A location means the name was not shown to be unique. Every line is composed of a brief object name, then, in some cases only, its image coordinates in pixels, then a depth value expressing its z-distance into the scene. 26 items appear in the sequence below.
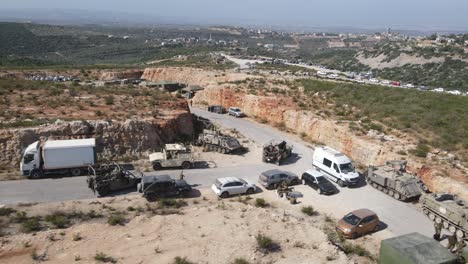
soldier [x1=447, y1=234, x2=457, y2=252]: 21.24
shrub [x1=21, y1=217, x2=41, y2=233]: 21.47
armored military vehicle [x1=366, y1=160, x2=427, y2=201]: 27.89
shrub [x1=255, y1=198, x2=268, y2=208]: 26.80
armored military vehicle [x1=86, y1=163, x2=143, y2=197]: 26.52
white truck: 28.02
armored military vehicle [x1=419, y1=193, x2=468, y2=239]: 23.22
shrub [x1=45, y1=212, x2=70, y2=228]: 22.19
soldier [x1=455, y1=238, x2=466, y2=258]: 19.80
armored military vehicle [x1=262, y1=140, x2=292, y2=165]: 34.88
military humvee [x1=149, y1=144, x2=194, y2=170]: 31.69
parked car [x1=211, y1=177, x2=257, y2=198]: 27.75
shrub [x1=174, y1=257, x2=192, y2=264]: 18.84
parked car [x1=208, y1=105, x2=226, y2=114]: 53.53
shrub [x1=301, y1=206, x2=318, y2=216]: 25.93
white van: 30.30
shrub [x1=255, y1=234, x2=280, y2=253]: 20.83
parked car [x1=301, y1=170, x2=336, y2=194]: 28.97
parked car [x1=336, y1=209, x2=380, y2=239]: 23.34
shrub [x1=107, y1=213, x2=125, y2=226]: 22.52
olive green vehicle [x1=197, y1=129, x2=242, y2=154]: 36.41
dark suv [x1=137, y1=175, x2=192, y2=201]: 26.34
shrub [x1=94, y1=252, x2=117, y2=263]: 18.89
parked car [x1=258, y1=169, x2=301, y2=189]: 29.59
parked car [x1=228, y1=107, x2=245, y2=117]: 51.66
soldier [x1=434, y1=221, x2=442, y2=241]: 23.19
